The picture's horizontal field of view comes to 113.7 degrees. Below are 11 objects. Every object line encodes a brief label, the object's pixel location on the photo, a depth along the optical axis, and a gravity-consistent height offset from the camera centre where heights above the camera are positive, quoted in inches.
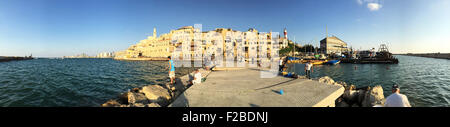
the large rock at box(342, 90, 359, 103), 318.5 -81.5
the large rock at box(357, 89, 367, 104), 309.0 -78.1
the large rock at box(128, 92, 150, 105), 292.5 -78.2
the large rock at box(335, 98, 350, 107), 308.4 -94.5
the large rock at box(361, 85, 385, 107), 272.7 -77.1
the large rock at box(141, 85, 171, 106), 309.7 -76.8
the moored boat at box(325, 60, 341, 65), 1574.8 -33.6
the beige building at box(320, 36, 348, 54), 3403.5 +354.3
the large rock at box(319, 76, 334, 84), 410.5 -58.8
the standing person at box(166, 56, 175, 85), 414.4 -28.9
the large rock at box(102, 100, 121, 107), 275.4 -84.5
